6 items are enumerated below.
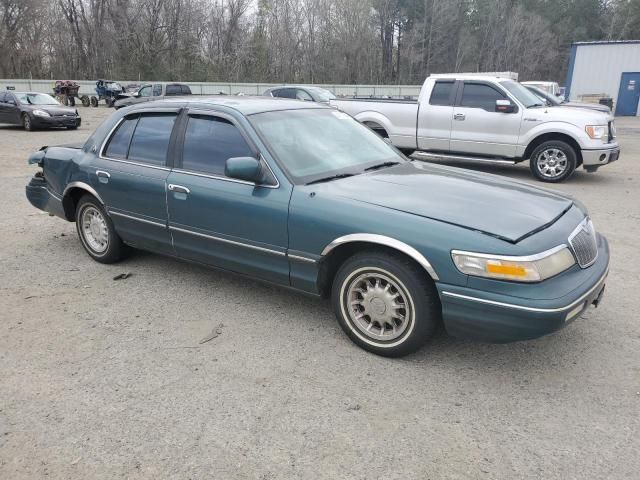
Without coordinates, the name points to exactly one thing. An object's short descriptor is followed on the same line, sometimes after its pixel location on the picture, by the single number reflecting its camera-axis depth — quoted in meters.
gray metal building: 28.72
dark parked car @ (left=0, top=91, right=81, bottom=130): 18.00
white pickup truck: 9.47
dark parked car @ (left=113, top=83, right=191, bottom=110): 24.72
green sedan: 2.95
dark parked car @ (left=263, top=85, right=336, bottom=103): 17.17
